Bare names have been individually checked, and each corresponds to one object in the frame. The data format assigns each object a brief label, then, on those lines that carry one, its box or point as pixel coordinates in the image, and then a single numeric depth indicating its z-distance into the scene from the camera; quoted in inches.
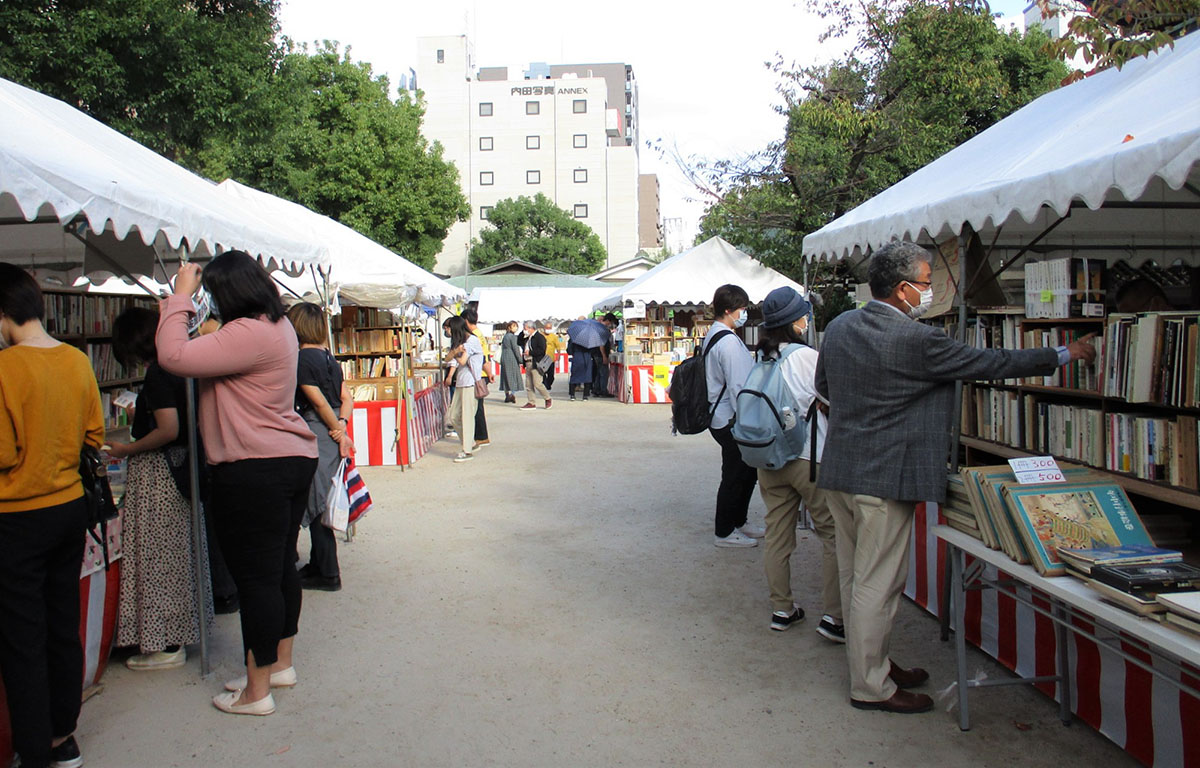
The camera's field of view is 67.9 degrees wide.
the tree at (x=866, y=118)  589.6
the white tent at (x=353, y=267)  393.4
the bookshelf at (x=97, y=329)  266.7
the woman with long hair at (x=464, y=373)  433.7
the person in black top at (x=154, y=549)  169.9
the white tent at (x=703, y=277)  710.5
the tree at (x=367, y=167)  1266.0
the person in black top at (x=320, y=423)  216.1
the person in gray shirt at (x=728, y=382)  232.1
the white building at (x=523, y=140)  3061.0
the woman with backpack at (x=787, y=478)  187.6
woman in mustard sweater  121.2
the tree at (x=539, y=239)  2363.4
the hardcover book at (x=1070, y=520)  121.0
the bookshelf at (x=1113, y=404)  142.6
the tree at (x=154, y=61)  442.0
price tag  128.3
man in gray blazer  136.3
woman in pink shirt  135.4
